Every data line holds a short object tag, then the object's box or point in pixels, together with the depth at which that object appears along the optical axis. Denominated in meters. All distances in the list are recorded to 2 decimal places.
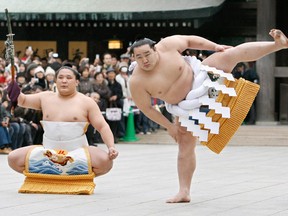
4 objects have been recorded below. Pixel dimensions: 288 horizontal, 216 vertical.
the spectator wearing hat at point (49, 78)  15.50
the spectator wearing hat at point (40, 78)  15.45
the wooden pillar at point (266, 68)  19.47
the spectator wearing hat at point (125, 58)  18.00
